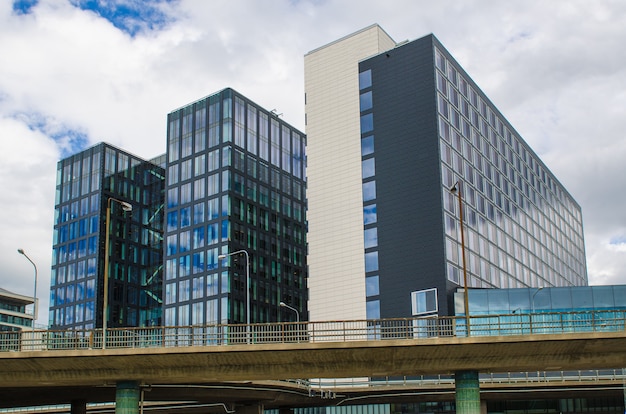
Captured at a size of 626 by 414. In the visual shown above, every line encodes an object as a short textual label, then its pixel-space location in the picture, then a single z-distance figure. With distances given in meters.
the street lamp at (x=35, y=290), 63.34
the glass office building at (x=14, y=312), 183.10
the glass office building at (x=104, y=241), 159.50
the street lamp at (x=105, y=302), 49.81
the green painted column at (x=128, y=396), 53.66
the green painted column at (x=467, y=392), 51.38
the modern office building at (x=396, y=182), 95.50
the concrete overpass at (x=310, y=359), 48.16
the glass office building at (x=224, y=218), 131.25
